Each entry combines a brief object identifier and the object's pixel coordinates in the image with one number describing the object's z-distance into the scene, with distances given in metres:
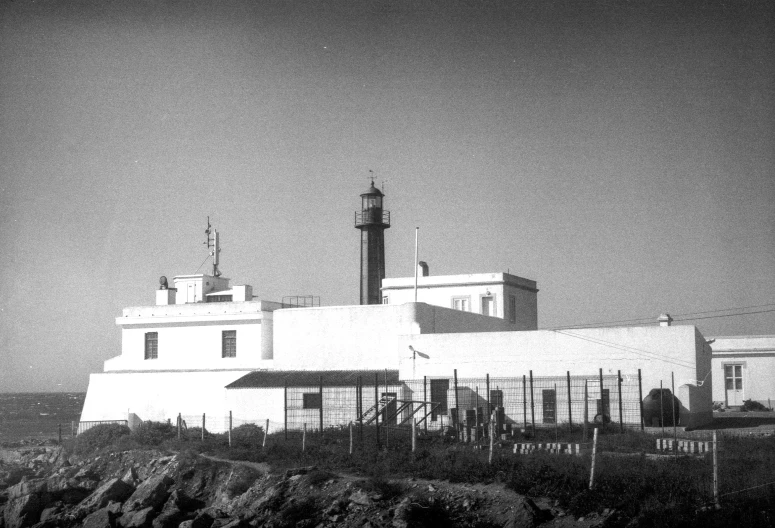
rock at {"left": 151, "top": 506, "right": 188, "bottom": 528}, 20.02
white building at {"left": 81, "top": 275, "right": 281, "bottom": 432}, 38.09
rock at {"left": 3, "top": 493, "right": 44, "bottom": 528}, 22.55
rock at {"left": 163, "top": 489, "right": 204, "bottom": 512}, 21.07
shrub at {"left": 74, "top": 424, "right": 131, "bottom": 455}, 31.66
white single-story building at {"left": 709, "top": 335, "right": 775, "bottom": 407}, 45.06
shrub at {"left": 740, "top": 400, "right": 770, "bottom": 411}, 41.91
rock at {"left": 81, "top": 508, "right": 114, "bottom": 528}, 20.91
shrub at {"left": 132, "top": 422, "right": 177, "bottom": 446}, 29.21
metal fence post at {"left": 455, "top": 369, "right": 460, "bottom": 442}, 25.02
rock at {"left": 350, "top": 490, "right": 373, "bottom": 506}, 18.38
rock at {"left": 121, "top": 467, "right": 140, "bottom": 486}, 24.40
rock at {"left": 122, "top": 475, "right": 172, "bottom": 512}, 21.39
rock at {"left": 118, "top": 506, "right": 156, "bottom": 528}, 20.30
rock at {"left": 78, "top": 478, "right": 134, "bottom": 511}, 22.52
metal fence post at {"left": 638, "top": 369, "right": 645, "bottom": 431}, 26.30
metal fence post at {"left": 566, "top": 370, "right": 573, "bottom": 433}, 24.80
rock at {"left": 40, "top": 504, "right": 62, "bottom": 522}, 22.43
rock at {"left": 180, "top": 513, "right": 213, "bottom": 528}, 19.20
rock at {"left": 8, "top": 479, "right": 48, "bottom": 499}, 23.92
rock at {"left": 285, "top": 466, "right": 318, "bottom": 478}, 20.77
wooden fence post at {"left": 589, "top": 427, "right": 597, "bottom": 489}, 17.02
